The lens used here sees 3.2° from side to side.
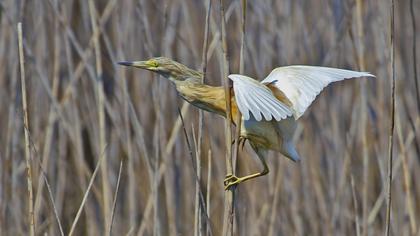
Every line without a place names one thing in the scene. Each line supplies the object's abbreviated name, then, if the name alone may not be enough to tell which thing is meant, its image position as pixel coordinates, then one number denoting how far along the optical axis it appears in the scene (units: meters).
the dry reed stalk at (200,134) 16.40
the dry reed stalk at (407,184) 16.80
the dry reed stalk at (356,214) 16.62
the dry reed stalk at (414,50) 16.48
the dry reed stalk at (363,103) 16.90
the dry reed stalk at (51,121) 17.20
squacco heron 16.51
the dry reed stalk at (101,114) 16.92
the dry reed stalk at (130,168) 17.06
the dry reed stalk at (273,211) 17.03
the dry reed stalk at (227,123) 16.28
